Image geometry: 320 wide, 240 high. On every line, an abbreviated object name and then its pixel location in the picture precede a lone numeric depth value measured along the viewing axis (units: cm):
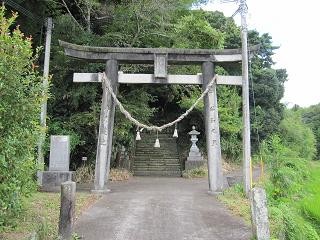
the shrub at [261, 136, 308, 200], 1242
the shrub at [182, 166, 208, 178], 1981
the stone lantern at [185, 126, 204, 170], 2097
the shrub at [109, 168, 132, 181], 1798
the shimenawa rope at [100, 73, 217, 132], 1307
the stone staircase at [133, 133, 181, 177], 2127
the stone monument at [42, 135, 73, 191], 1323
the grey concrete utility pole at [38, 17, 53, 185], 1347
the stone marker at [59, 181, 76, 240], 712
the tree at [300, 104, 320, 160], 4816
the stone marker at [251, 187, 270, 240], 684
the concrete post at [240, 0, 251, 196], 1204
